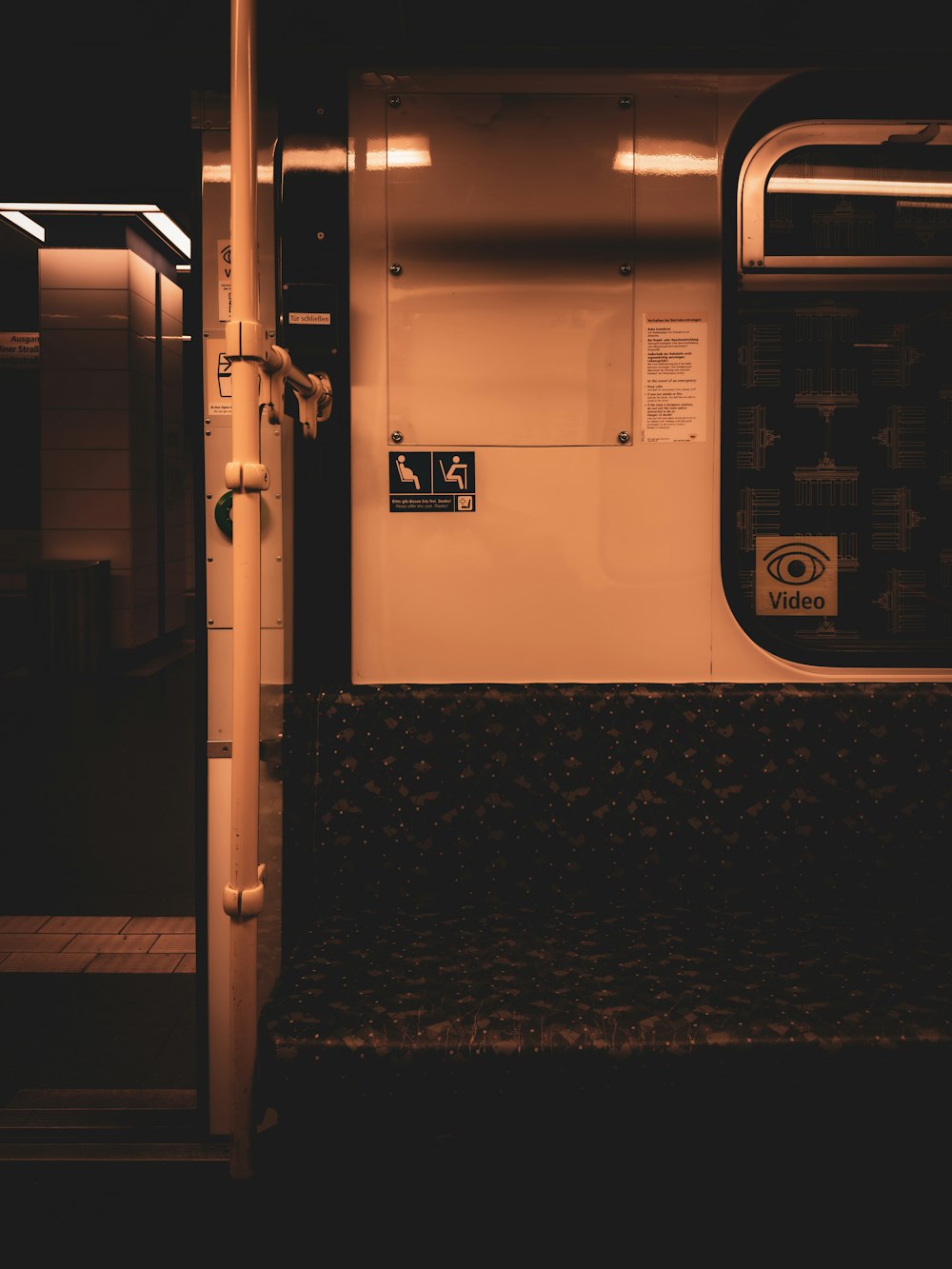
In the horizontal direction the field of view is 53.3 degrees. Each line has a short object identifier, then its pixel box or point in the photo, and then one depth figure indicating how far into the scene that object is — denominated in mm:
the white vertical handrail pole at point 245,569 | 1445
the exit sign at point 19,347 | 9820
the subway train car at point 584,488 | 2096
